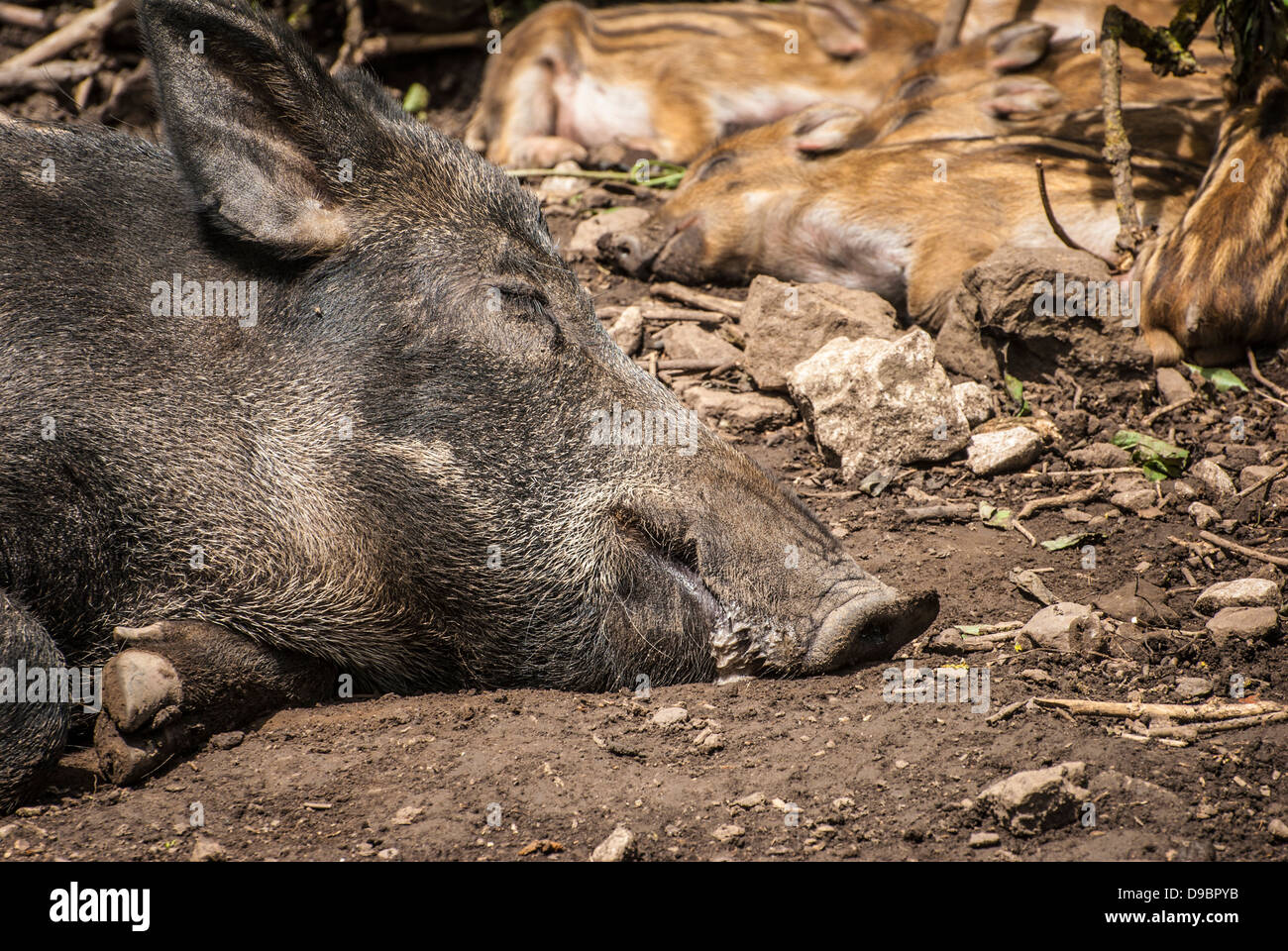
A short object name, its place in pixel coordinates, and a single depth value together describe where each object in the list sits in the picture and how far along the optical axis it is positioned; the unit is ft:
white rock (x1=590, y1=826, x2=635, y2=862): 7.07
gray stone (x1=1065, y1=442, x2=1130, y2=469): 12.47
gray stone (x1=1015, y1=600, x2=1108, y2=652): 9.36
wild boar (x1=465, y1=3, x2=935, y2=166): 23.02
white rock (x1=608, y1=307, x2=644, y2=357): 15.26
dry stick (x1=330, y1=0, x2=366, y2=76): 24.32
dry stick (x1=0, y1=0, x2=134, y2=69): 22.82
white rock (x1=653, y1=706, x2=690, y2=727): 8.84
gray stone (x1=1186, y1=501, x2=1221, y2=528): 11.18
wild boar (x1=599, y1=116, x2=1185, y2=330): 15.47
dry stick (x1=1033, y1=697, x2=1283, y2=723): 8.22
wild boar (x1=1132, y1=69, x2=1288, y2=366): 13.19
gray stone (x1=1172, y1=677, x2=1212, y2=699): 8.61
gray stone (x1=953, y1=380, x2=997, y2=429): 13.33
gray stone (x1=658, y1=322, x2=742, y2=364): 15.08
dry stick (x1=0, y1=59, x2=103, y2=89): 22.66
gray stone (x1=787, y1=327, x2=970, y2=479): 12.64
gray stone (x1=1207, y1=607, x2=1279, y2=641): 9.24
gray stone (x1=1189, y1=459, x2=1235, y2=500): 11.64
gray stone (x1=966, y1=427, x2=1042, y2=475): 12.51
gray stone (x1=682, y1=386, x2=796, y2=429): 13.96
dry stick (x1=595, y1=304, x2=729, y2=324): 16.02
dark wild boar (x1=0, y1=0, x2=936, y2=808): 9.32
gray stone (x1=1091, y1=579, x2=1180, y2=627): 9.76
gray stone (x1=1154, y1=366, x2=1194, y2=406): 13.16
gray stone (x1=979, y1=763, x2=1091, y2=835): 7.09
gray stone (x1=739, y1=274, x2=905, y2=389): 14.12
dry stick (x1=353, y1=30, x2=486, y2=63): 24.57
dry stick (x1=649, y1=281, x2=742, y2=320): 16.20
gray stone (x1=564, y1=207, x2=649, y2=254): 17.90
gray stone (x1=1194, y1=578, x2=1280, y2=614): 9.65
